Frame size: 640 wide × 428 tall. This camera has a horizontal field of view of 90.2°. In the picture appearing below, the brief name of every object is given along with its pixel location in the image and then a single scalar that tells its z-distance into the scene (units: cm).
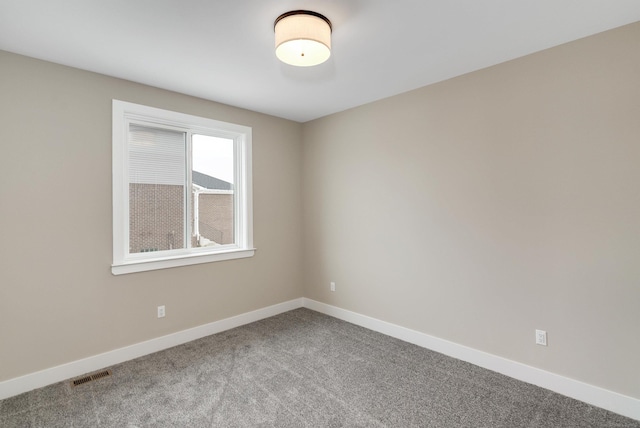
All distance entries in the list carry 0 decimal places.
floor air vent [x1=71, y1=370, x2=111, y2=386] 248
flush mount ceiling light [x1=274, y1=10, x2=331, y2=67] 188
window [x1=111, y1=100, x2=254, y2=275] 288
